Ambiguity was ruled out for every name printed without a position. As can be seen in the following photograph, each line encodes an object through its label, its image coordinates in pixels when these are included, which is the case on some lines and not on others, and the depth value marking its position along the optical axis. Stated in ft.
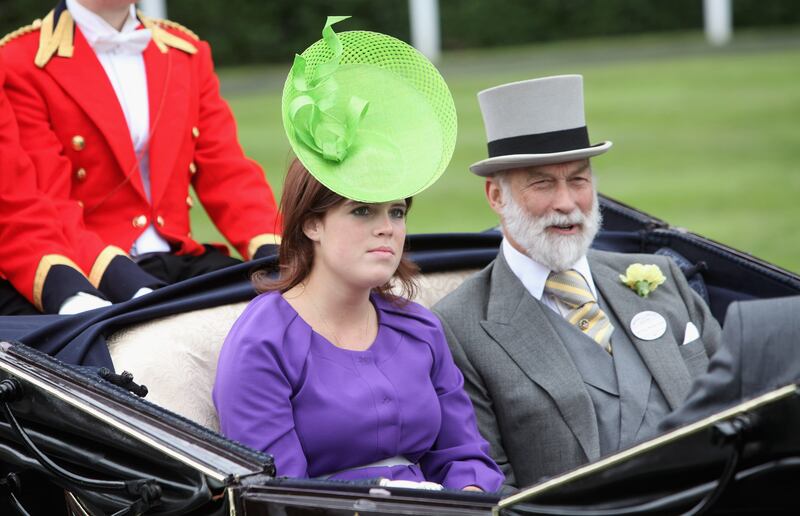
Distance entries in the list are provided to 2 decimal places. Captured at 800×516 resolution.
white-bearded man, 21.20
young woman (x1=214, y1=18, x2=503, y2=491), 18.31
